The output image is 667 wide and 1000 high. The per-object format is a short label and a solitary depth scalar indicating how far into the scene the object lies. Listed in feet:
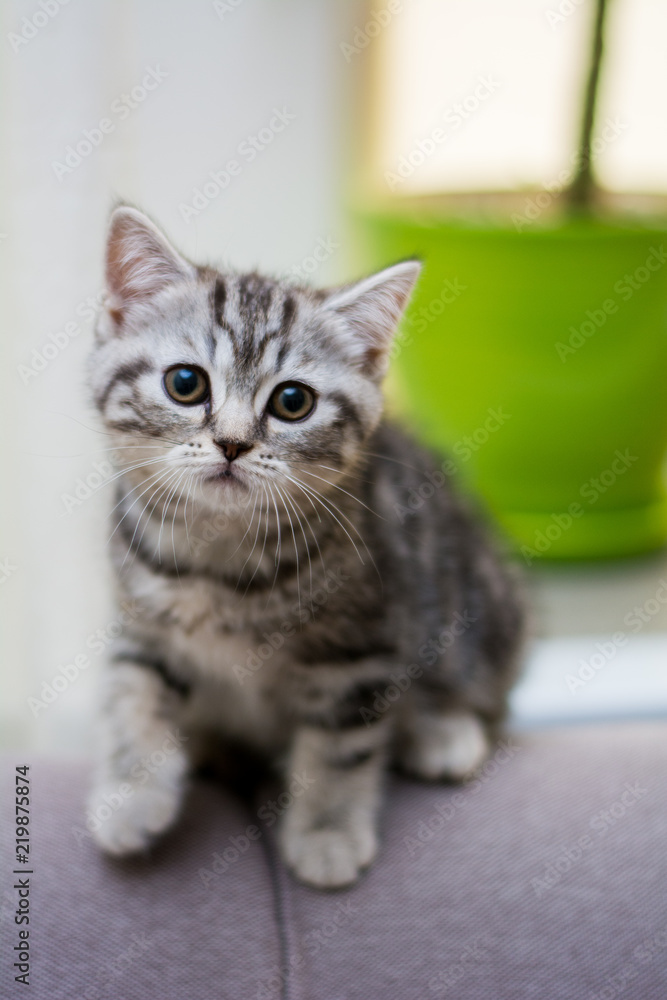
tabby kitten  1.81
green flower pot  2.39
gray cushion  1.73
